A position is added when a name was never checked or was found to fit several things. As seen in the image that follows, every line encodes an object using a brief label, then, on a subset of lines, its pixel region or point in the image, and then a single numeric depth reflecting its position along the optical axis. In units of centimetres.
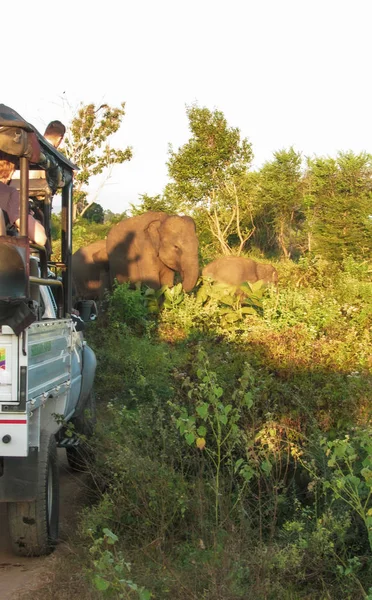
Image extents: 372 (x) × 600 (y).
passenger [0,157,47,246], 552
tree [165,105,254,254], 3162
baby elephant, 1667
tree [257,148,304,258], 3192
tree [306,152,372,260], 2519
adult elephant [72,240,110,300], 1689
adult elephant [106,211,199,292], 1608
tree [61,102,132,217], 3152
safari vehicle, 442
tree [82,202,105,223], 4059
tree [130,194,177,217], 3129
